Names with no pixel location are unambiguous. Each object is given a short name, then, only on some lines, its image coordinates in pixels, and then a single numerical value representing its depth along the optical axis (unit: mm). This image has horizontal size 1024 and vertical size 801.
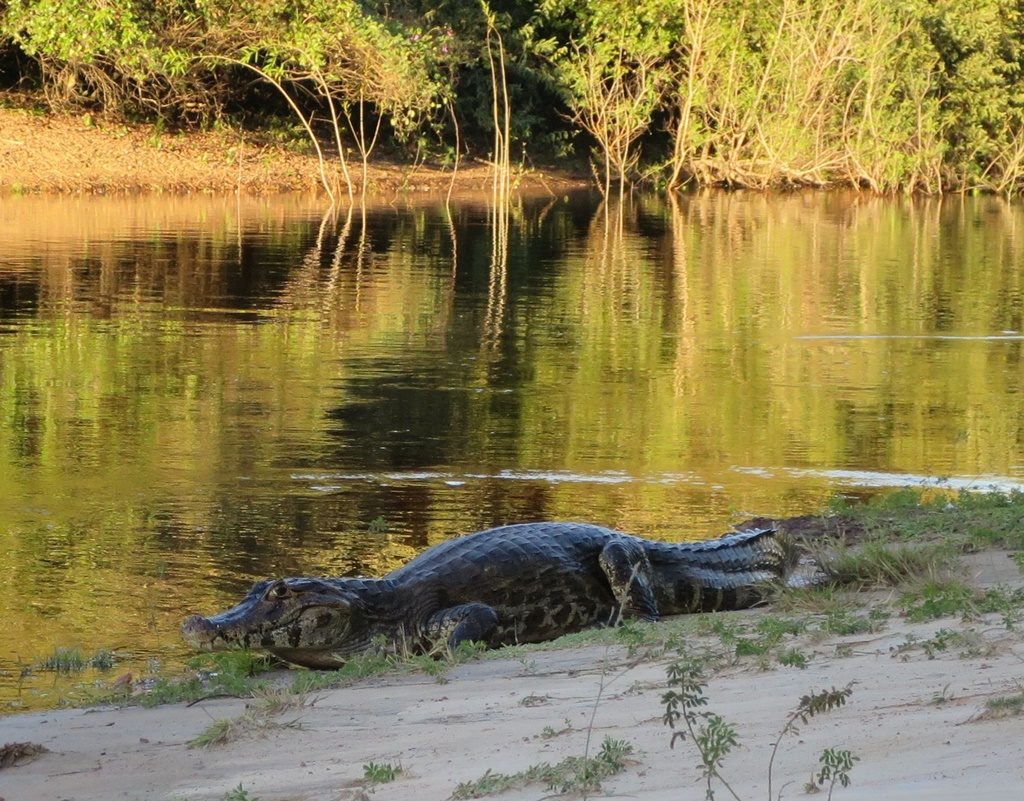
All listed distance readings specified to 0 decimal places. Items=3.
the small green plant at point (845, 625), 12508
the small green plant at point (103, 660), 14148
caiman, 14008
